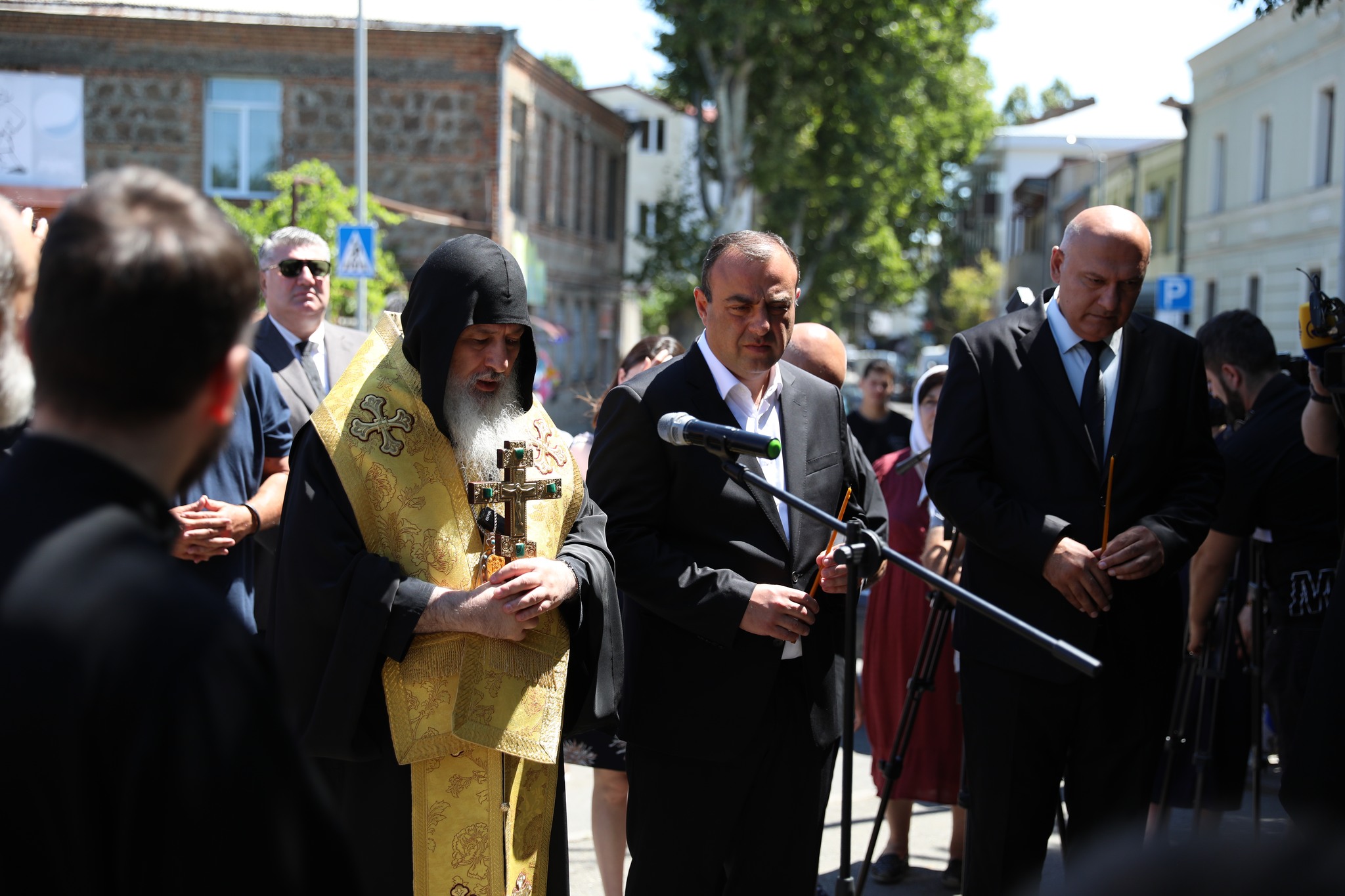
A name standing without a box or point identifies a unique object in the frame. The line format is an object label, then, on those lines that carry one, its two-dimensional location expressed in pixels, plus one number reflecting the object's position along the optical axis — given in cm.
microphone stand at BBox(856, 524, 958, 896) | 438
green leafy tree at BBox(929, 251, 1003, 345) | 6306
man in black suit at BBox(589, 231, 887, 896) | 355
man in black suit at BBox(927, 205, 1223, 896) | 373
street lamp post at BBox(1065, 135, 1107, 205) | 3084
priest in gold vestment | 311
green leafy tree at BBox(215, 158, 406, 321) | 1780
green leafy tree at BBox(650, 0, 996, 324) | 2916
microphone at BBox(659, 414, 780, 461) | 276
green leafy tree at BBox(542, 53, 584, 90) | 7390
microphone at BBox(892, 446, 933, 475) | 516
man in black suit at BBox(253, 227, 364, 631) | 574
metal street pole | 1888
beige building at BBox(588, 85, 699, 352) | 4706
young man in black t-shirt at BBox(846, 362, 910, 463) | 1035
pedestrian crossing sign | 1541
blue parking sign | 1894
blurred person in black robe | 133
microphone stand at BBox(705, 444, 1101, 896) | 256
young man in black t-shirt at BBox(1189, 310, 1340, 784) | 493
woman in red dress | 546
